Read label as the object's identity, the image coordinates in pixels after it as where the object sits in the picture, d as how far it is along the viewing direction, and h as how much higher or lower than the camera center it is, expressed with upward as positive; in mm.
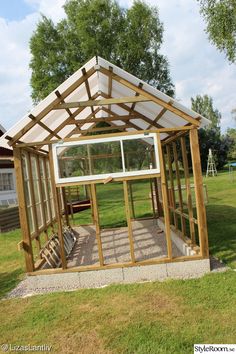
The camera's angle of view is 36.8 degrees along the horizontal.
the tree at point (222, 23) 11977 +4966
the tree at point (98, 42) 25750 +10174
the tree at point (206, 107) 57250 +10223
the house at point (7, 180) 15727 +410
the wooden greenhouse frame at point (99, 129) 5965 +942
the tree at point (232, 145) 42975 +2575
